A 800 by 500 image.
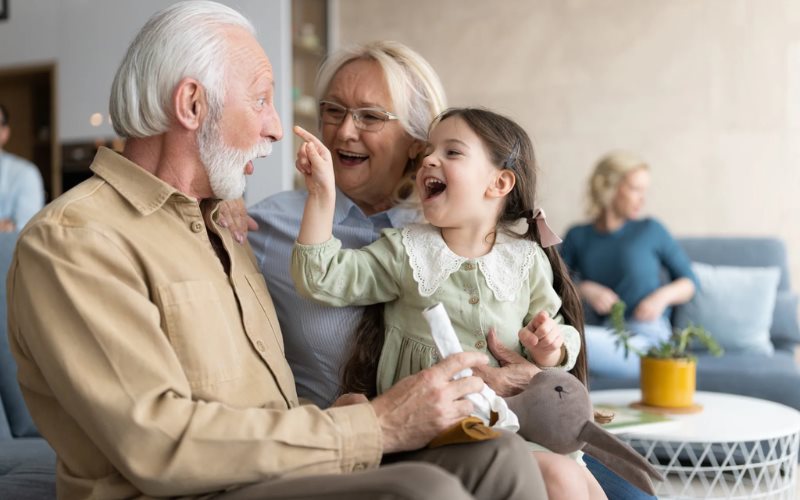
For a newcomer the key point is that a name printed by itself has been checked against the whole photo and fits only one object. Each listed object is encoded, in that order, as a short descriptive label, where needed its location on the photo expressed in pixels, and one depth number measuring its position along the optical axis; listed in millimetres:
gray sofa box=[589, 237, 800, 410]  3582
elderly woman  1875
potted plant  2830
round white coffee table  2486
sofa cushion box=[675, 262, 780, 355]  4184
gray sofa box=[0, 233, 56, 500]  1963
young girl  1724
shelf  5534
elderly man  1216
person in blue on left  4641
